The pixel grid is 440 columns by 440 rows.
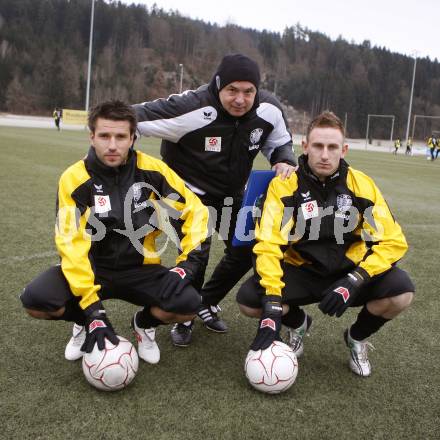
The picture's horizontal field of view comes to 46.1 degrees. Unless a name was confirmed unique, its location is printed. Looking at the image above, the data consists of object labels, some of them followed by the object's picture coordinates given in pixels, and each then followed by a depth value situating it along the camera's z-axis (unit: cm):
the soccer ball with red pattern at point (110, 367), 265
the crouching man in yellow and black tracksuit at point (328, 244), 303
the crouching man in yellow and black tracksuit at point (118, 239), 288
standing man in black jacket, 336
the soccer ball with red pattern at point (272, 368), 271
